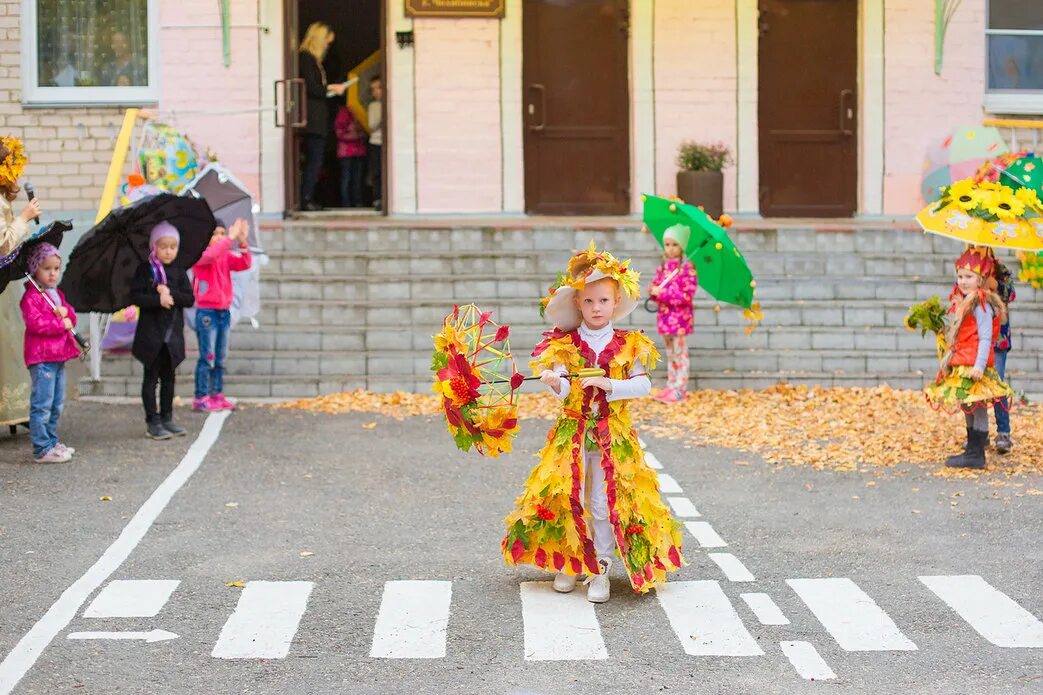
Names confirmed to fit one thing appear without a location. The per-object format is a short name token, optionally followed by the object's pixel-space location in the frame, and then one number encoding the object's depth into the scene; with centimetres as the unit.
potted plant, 1792
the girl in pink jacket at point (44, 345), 1066
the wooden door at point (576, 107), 1853
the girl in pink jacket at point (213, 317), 1286
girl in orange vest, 1013
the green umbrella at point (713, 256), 1255
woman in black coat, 1861
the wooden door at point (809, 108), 1880
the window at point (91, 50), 1803
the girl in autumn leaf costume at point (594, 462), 714
